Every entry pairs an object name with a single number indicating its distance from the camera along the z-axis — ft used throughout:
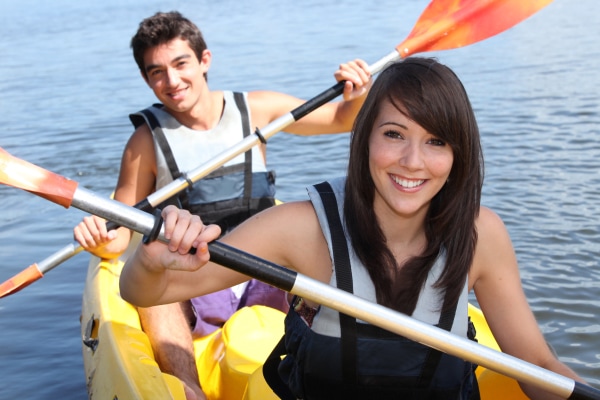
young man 10.77
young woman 6.29
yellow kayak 7.70
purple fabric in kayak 9.79
